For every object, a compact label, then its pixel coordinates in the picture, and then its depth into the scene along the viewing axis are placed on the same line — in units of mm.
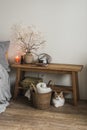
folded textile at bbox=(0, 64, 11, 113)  3439
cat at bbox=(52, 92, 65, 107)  3498
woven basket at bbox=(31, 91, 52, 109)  3347
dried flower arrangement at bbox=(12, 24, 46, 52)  3854
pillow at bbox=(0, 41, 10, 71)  3630
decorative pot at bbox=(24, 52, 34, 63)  3736
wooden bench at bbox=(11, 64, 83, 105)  3436
